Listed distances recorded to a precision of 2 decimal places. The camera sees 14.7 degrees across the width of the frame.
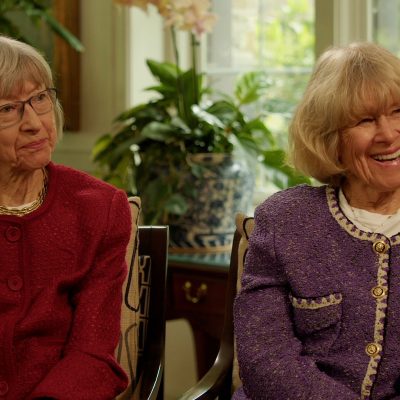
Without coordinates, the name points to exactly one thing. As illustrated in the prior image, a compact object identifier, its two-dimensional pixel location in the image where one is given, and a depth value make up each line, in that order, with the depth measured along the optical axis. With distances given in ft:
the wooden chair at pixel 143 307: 11.37
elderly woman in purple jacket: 9.91
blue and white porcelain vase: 16.30
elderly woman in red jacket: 10.23
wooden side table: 15.67
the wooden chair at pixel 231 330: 11.22
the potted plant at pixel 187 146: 16.26
